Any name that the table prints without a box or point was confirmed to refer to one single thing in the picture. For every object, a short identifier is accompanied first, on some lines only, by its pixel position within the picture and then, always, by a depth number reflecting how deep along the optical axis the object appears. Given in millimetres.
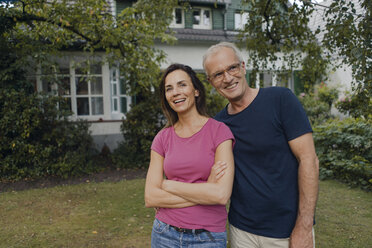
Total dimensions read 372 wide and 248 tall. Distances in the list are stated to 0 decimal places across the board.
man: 1896
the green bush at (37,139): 7414
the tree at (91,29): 6941
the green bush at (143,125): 8594
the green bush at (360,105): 3646
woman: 1919
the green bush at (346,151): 6525
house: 10906
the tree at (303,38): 3719
